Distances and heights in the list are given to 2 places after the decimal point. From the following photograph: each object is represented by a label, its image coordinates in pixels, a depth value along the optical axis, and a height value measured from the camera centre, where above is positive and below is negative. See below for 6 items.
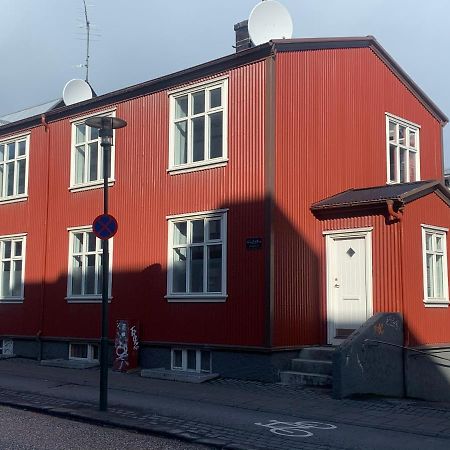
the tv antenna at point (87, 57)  25.46 +8.84
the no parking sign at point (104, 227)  12.45 +1.39
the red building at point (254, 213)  15.66 +2.20
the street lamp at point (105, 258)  11.99 +0.86
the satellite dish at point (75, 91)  23.34 +6.86
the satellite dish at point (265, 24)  17.86 +6.88
